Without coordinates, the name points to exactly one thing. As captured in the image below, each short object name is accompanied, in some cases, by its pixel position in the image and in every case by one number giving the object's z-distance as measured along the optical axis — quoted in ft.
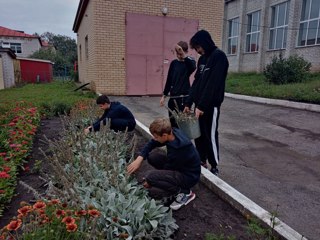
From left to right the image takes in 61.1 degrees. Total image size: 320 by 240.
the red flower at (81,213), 5.33
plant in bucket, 11.09
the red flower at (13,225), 4.40
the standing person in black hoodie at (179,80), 14.53
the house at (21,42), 131.44
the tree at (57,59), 129.81
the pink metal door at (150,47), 35.27
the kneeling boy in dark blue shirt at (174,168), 8.33
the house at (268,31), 53.93
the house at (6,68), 56.97
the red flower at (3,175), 9.03
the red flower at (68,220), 4.78
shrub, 40.47
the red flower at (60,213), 5.10
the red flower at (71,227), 4.62
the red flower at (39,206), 5.07
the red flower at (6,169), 9.73
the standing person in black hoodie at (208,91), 10.73
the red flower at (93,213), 5.25
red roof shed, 89.61
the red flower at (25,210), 4.84
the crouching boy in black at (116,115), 13.61
